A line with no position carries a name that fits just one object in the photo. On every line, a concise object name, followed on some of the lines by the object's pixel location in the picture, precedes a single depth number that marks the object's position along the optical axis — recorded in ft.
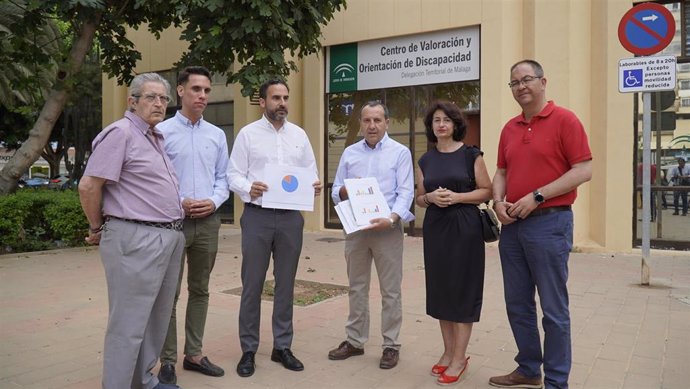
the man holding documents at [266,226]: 13.42
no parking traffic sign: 21.85
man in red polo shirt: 11.32
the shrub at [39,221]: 32.40
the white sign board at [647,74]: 22.09
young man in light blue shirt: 12.67
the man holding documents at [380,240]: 14.10
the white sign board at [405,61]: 36.09
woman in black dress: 12.59
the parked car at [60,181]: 94.63
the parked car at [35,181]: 112.88
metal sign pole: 23.26
